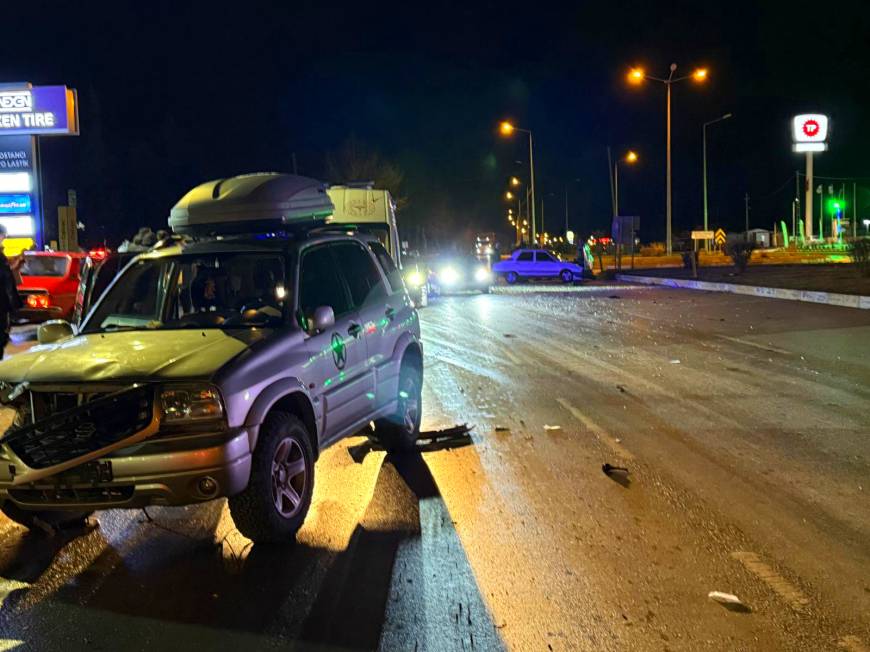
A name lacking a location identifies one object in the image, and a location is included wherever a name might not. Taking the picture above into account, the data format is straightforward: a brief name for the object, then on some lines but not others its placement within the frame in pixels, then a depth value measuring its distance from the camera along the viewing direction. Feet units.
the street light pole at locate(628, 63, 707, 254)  131.64
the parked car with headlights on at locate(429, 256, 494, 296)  110.11
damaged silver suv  15.72
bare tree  187.83
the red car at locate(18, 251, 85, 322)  58.85
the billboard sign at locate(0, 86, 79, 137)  115.24
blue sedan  134.41
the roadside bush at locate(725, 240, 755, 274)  119.44
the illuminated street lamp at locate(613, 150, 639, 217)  181.33
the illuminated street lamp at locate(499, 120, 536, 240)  168.14
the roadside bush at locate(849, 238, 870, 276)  88.38
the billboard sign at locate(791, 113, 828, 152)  219.00
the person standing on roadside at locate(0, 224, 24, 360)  33.27
